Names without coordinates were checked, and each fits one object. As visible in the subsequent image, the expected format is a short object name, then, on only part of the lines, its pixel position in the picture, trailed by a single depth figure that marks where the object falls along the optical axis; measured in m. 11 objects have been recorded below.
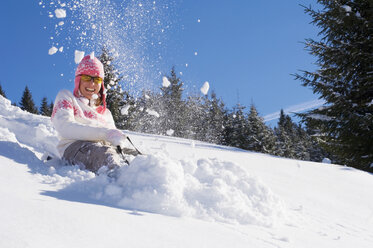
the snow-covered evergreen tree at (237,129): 34.12
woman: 2.84
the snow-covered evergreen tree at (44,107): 56.78
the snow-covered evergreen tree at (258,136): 30.56
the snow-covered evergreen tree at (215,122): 38.88
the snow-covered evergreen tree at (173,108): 36.72
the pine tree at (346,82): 7.77
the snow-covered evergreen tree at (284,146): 33.20
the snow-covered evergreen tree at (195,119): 39.09
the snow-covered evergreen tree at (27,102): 50.53
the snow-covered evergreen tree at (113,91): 22.98
